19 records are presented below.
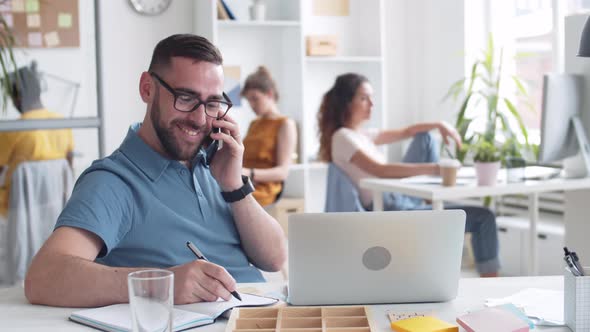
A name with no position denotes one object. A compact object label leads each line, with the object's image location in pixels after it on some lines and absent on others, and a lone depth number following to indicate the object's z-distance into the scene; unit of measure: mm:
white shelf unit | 5277
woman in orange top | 4609
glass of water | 1262
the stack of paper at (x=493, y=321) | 1410
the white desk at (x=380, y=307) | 1539
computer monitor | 3393
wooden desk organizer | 1453
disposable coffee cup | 3551
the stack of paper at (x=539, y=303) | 1546
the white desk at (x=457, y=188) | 3480
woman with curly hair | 4035
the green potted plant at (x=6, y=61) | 3904
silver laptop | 1575
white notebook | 1496
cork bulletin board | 3945
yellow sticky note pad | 1438
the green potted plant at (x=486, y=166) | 3621
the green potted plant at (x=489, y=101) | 4957
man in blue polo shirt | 1854
